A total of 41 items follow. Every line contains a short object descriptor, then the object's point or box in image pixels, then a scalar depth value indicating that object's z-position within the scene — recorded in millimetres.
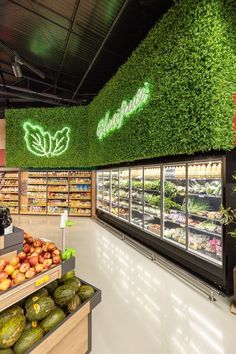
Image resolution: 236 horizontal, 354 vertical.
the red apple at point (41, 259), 1996
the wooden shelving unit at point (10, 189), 10156
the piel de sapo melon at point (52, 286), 2113
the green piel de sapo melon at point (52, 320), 1729
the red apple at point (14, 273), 1727
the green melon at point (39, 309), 1753
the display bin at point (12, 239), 1978
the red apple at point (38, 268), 1872
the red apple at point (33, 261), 1948
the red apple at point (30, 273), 1779
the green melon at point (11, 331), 1549
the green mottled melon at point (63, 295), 1957
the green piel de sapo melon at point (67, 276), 2253
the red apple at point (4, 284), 1580
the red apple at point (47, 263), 1953
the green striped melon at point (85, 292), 2086
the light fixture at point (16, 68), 5759
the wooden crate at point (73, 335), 1640
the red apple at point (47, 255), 2084
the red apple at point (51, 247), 2223
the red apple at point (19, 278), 1695
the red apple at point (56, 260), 2053
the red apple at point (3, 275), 1639
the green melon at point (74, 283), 2101
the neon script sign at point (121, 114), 4574
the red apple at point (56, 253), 2142
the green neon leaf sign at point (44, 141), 9289
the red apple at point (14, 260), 1882
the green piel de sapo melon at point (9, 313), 1633
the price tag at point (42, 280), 1787
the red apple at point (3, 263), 1782
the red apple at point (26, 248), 2201
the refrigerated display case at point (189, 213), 3139
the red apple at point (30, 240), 2453
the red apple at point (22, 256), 2021
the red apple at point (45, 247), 2223
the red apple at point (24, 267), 1798
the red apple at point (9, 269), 1737
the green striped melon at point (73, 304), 1936
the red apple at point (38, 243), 2320
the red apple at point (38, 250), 2139
